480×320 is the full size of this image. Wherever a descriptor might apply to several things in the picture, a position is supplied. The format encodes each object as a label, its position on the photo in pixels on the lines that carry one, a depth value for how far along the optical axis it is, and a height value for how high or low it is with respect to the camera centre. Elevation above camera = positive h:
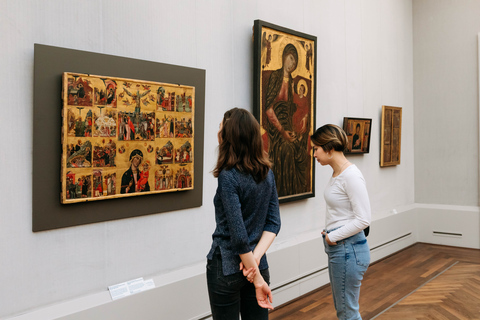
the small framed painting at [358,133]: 7.51 +0.51
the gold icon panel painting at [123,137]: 3.69 +0.23
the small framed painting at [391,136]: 8.73 +0.54
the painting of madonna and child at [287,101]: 5.50 +0.82
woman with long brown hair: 2.56 -0.31
